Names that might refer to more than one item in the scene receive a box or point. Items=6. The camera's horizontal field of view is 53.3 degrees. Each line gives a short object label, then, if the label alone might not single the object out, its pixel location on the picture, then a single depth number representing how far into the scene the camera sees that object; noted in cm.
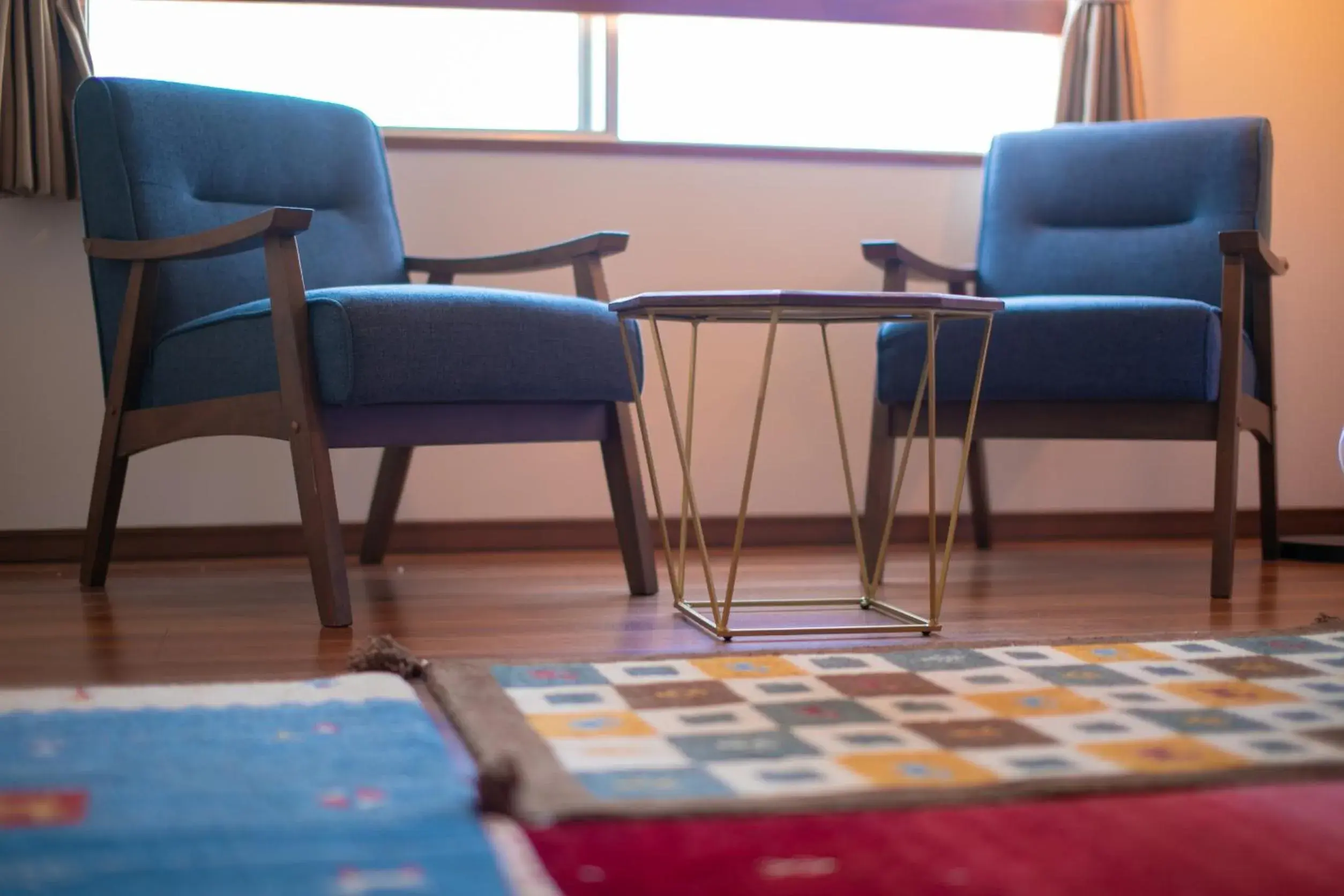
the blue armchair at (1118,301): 213
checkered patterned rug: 96
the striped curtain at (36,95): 253
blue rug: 77
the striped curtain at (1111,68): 296
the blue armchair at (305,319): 180
